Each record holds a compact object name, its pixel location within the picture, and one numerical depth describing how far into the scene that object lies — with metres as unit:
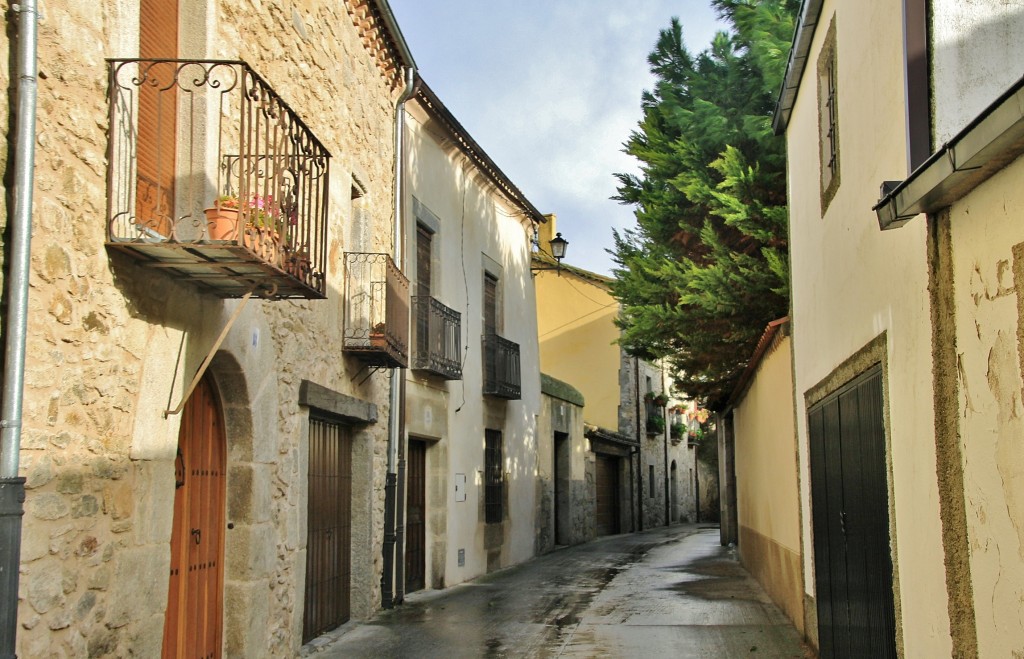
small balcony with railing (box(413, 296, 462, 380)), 12.69
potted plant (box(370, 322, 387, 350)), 9.73
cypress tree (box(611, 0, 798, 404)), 12.39
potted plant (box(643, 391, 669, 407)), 31.67
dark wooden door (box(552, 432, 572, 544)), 21.73
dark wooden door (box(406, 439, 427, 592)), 12.71
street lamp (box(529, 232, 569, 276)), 21.23
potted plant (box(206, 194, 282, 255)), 5.32
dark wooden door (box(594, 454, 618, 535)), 26.59
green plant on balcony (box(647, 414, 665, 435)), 31.48
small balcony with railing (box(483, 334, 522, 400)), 15.99
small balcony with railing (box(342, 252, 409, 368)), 9.74
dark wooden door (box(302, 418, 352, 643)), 9.03
